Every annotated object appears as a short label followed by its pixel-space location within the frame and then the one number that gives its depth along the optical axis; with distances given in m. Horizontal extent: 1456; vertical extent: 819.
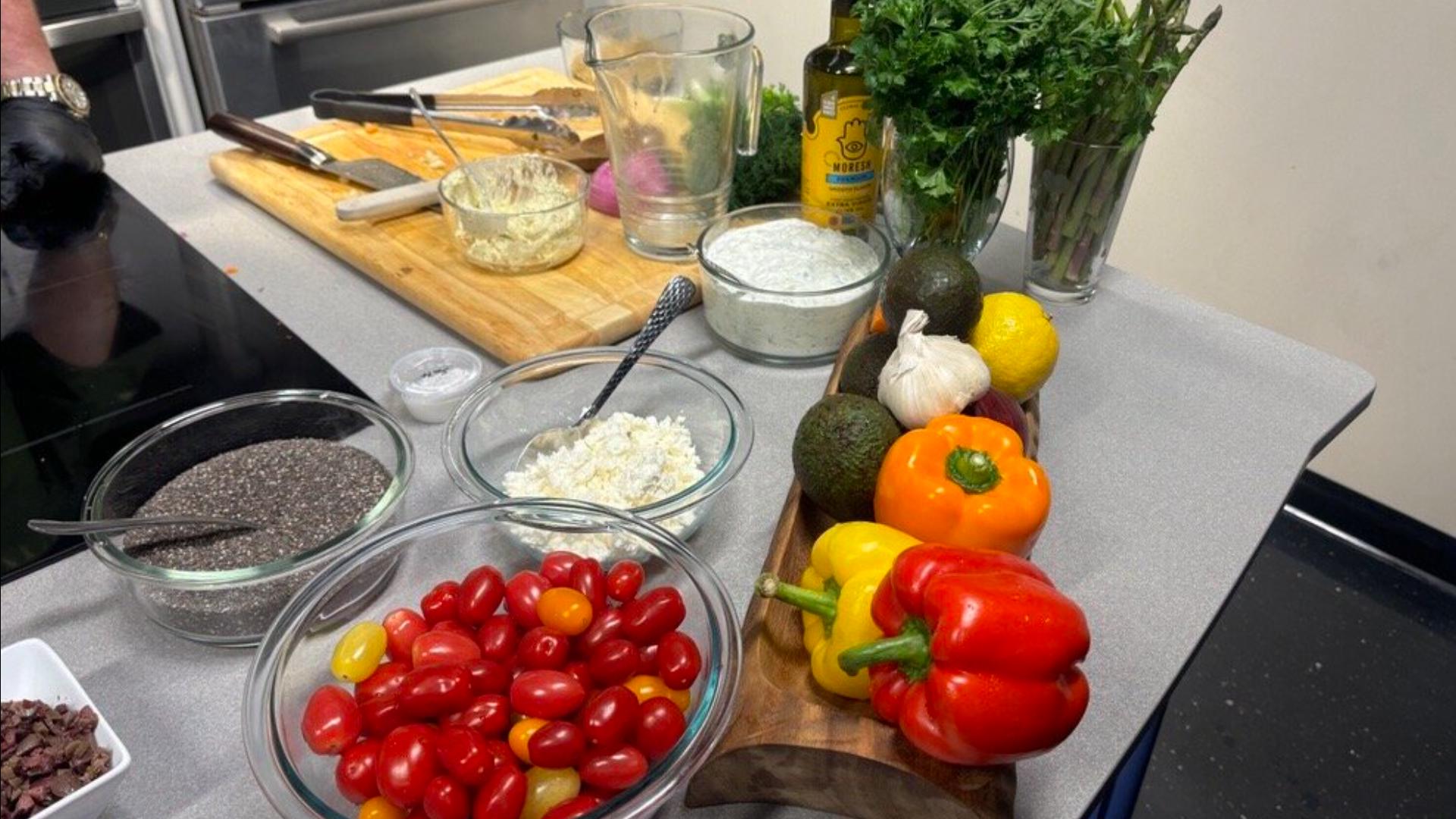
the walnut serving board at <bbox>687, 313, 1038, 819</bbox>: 0.58
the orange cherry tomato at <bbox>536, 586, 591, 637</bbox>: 0.67
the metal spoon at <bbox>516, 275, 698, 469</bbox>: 0.91
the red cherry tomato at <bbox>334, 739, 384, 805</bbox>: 0.58
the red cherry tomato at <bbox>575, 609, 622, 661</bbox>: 0.66
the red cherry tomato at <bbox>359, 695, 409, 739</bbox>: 0.61
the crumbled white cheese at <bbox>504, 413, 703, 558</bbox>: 0.82
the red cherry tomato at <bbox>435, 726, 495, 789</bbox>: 0.57
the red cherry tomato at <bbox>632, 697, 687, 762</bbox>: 0.59
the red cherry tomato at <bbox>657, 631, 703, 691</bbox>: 0.64
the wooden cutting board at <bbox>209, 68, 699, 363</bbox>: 1.11
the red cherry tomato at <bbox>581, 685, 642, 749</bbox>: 0.59
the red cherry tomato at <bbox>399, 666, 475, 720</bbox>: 0.61
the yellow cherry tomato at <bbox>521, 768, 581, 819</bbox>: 0.58
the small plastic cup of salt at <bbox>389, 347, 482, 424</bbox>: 1.00
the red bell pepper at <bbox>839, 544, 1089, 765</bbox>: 0.55
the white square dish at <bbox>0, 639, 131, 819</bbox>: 0.66
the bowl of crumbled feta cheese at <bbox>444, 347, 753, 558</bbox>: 0.82
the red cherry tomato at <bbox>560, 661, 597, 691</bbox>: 0.64
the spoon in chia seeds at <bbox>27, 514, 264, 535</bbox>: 0.71
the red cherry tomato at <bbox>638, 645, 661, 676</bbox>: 0.65
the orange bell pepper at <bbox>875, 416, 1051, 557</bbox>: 0.70
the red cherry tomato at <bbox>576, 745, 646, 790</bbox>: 0.57
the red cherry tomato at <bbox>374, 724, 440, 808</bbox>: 0.56
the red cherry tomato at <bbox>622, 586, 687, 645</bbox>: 0.66
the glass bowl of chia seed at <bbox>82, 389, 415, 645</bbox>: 0.73
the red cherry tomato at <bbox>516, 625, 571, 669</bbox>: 0.65
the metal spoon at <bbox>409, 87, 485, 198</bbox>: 1.29
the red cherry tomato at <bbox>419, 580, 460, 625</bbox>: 0.69
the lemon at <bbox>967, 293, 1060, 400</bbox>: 0.90
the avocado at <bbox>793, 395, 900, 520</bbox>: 0.76
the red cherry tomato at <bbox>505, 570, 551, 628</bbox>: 0.68
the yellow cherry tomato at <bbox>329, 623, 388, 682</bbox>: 0.66
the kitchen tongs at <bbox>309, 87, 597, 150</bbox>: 1.50
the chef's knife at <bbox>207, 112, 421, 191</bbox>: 1.38
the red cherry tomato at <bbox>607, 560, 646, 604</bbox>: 0.70
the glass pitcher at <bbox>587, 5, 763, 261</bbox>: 1.17
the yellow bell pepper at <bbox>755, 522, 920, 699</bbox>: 0.62
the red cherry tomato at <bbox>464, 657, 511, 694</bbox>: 0.63
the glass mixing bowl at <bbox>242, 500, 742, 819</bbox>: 0.57
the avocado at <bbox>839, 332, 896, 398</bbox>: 0.87
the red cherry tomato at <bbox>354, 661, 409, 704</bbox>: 0.63
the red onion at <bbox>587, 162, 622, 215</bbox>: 1.35
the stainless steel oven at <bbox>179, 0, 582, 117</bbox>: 2.41
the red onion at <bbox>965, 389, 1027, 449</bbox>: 0.82
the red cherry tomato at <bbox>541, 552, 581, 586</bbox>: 0.70
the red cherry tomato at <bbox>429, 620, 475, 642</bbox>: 0.68
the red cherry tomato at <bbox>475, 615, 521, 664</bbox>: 0.66
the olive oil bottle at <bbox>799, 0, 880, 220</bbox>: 1.10
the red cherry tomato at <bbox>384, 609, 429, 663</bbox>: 0.68
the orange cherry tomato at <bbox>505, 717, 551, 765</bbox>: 0.60
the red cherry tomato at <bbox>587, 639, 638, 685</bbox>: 0.64
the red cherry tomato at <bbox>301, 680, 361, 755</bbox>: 0.60
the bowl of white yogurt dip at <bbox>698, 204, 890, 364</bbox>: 1.04
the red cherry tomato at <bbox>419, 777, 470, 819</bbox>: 0.56
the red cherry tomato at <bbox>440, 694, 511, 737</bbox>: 0.61
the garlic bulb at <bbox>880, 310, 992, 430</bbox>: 0.80
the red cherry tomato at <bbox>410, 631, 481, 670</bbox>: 0.65
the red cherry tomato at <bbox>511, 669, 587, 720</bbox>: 0.61
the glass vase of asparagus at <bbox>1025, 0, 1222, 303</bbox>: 0.94
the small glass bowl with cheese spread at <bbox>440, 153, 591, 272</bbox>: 1.19
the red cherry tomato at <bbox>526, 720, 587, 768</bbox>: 0.58
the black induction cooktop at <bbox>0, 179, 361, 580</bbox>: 0.97
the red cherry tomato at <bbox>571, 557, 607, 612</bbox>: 0.69
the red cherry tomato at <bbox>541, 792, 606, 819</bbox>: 0.56
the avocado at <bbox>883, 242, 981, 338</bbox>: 0.87
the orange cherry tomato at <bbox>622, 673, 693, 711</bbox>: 0.63
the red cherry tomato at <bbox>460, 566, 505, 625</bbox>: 0.69
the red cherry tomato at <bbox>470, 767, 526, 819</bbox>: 0.56
